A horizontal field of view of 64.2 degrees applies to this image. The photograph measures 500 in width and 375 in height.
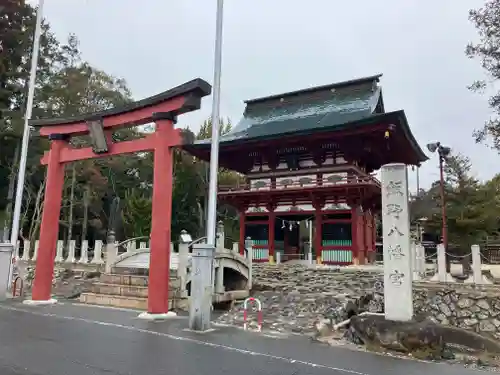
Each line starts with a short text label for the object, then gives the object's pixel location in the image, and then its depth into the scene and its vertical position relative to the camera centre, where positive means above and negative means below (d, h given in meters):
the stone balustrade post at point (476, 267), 12.63 -0.53
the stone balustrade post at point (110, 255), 15.43 -0.46
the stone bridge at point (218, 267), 13.89 -0.87
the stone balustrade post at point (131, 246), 17.10 -0.12
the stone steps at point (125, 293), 12.94 -1.66
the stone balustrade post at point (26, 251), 24.25 -0.58
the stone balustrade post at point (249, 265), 16.39 -0.78
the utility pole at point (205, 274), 8.74 -0.64
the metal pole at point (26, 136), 13.19 +3.54
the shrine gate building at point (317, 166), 19.42 +4.49
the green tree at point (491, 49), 15.07 +7.69
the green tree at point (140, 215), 30.67 +2.18
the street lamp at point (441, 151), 17.92 +4.38
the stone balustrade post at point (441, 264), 12.92 -0.47
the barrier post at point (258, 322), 9.58 -1.87
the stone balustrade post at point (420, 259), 14.47 -0.36
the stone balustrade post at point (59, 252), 22.95 -0.57
